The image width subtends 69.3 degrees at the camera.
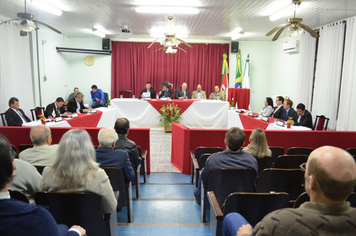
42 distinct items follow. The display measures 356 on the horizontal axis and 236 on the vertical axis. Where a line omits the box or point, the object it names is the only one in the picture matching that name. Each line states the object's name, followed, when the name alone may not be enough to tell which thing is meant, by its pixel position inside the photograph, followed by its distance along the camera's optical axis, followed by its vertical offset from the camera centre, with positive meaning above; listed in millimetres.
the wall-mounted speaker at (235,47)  10266 +1705
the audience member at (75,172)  1633 -550
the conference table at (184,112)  8031 -723
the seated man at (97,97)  8836 -372
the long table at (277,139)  4004 -754
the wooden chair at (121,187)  2317 -947
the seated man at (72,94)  9353 -315
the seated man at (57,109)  5664 -528
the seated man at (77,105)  6570 -486
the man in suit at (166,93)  9055 -164
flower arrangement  7394 -758
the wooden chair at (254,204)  1599 -709
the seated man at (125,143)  2863 -619
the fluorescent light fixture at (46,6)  5141 +1656
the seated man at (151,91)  9152 -107
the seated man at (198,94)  9179 -180
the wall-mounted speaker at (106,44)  10191 +1695
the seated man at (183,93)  9164 -150
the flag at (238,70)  10141 +789
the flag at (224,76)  10145 +550
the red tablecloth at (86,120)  5488 -774
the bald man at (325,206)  836 -385
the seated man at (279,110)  6159 -458
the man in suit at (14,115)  5250 -626
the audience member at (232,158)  2293 -606
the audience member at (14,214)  883 -451
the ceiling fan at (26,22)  3956 +961
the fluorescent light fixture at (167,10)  5372 +1679
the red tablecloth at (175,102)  7961 -459
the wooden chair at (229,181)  2205 -788
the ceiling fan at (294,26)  3727 +945
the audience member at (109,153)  2389 -618
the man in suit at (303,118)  5266 -543
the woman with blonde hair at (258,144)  2719 -568
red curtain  10633 +920
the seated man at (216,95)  9250 -200
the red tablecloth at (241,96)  8742 -210
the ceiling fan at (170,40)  5730 +1080
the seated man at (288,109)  5750 -415
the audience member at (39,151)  2240 -579
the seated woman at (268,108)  6646 -450
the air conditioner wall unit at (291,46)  8047 +1443
